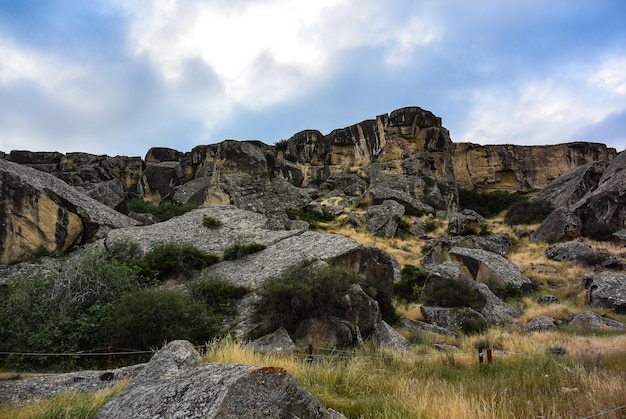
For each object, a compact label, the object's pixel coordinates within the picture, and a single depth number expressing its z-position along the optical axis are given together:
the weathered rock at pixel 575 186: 37.45
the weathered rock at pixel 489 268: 18.35
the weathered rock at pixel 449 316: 14.12
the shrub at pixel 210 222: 16.92
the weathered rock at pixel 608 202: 28.95
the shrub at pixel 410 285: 18.08
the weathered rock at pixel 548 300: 16.63
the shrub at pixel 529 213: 37.69
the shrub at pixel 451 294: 15.73
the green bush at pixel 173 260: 13.50
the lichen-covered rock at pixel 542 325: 12.70
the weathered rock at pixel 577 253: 21.14
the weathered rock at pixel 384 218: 32.16
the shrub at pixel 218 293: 11.41
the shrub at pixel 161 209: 21.58
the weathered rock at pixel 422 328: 12.74
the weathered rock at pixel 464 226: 32.34
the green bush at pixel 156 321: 9.24
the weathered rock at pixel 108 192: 25.86
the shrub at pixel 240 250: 14.52
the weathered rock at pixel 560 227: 27.95
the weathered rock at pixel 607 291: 14.92
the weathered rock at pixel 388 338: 10.16
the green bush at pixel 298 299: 10.23
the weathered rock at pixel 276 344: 8.86
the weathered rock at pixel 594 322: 12.57
